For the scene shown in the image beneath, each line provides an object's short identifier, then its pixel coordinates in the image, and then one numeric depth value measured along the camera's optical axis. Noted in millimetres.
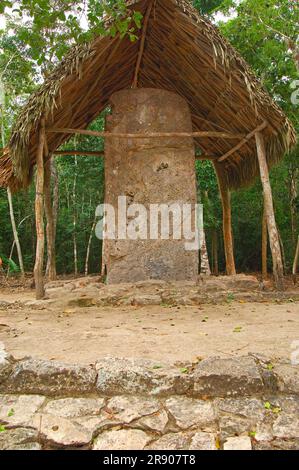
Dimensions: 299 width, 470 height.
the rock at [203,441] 1927
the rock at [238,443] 1915
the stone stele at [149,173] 6133
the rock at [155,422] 2053
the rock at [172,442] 1942
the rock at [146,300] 5074
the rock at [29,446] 1935
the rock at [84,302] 5117
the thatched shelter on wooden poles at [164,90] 5305
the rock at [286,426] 1976
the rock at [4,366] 2473
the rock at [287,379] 2305
